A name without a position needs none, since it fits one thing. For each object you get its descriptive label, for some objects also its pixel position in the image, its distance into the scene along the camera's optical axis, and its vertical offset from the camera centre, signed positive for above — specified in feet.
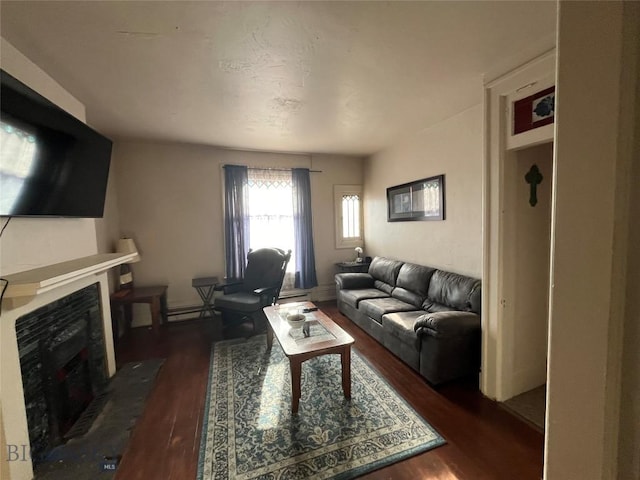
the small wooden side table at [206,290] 11.92 -2.97
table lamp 11.03 -1.51
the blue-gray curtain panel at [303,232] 14.29 -0.38
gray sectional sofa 7.22 -3.12
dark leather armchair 10.83 -2.77
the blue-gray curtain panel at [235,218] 13.00 +0.44
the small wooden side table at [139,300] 10.23 -2.72
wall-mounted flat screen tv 4.53 +1.53
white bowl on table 7.59 -2.73
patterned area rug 5.10 -4.54
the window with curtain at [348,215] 15.43 +0.49
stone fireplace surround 4.44 -2.15
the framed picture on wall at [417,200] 10.43 +0.92
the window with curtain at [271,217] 13.10 +0.45
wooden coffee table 6.34 -3.05
